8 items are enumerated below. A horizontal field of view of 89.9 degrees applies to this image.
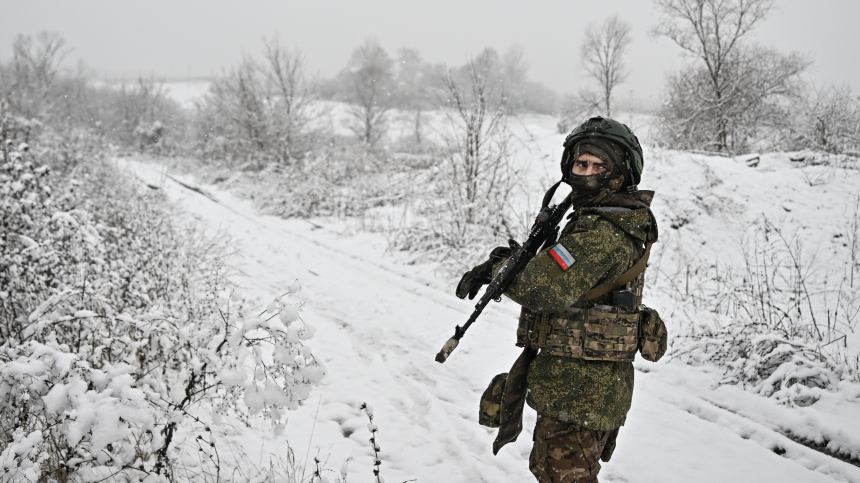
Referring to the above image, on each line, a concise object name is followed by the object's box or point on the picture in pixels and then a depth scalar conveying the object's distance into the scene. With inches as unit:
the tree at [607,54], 714.2
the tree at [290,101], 797.9
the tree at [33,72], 1028.8
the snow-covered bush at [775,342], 132.5
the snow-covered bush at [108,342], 76.1
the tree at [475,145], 315.3
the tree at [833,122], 383.9
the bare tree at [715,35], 574.6
